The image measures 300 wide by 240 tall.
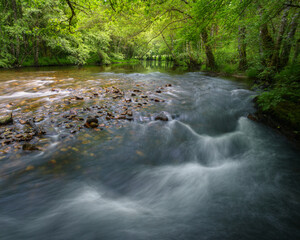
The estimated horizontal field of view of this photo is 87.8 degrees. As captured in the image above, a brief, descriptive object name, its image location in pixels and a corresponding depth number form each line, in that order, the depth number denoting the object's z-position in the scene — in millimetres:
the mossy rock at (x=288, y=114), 3810
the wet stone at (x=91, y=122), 4059
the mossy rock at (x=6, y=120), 3821
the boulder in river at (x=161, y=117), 4797
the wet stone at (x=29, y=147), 3018
